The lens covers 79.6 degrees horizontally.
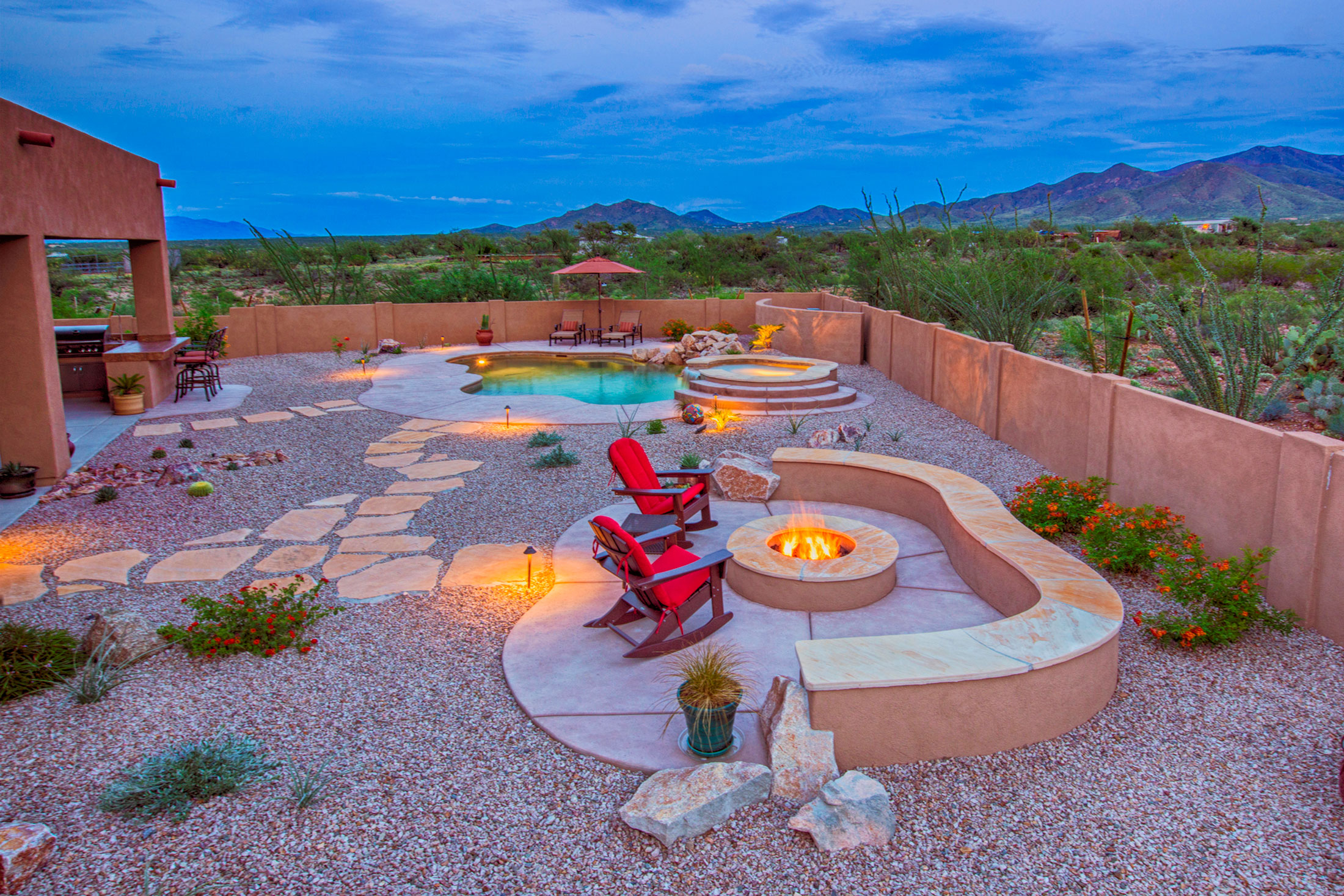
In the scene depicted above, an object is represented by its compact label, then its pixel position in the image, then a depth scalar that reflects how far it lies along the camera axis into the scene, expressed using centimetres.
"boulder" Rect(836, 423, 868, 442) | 907
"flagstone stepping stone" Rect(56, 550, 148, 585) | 559
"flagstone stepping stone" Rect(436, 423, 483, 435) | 1018
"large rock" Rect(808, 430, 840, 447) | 893
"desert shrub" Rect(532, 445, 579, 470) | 847
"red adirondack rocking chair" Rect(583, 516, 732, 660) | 445
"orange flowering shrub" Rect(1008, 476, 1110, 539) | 604
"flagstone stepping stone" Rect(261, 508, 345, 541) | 654
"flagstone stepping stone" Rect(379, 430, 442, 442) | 978
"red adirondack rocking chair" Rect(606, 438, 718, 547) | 590
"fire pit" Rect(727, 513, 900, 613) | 498
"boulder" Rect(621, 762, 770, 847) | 299
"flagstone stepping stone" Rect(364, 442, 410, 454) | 923
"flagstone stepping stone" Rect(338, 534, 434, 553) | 621
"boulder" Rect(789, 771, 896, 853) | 298
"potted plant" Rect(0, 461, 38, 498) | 734
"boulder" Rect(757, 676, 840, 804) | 324
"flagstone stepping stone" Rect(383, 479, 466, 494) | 774
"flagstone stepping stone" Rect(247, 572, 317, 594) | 536
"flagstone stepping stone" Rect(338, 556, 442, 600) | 540
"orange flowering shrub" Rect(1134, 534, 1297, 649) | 438
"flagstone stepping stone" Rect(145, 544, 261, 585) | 563
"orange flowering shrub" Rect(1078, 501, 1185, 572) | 532
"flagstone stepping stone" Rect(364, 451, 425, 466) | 875
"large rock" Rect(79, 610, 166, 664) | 429
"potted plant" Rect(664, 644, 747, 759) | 343
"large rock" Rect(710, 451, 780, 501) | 711
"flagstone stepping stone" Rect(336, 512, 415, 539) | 662
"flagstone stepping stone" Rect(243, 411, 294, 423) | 1085
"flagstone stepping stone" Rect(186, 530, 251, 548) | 639
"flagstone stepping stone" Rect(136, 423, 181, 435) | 1007
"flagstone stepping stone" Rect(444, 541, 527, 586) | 563
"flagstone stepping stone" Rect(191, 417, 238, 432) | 1039
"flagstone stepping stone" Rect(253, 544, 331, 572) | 583
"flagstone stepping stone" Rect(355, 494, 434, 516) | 714
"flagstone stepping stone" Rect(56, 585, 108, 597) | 532
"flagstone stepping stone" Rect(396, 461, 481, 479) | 829
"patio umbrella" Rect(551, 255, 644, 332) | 1752
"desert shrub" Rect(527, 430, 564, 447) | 934
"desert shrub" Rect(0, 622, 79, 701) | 401
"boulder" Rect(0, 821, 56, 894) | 269
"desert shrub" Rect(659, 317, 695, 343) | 1859
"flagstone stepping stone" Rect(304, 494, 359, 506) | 735
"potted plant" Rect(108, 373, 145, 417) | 1107
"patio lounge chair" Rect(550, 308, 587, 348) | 1821
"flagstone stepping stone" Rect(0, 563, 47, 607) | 519
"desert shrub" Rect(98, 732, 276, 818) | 313
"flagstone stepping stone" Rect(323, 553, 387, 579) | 573
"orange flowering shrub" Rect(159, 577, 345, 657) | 446
